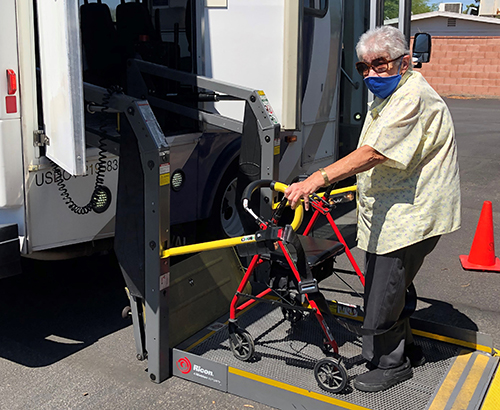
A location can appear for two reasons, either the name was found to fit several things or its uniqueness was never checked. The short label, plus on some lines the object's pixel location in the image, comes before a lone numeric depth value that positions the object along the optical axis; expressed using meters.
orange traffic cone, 5.66
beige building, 24.89
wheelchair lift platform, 3.25
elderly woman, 2.99
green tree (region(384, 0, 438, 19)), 76.31
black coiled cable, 3.55
